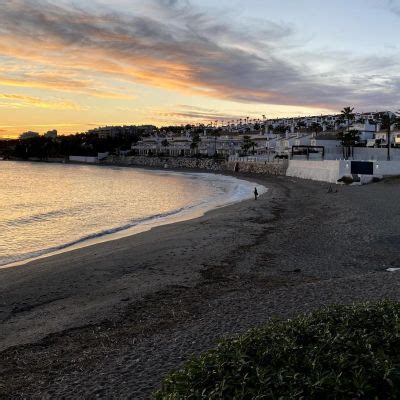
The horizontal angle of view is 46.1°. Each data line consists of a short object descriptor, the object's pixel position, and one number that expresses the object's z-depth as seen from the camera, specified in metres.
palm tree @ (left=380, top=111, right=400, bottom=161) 77.97
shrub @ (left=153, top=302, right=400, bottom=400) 3.52
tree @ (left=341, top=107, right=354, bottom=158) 93.61
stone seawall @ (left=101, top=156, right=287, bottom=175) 92.69
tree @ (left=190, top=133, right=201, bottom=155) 172.81
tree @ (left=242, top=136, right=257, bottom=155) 141.00
